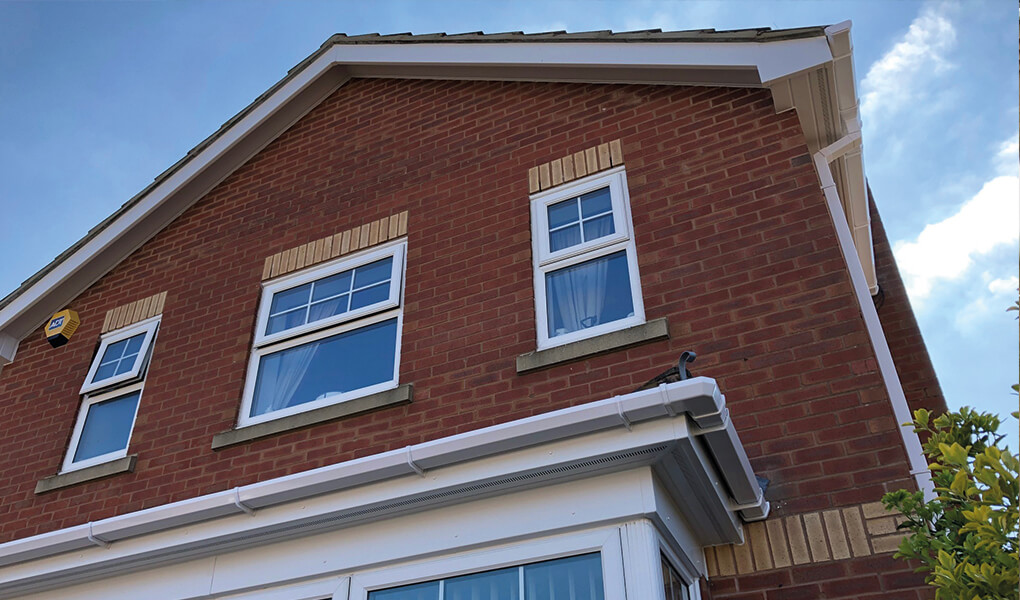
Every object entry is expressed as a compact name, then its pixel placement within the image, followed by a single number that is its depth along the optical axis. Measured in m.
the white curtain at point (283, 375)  7.18
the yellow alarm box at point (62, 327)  8.88
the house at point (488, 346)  4.52
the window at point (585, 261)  6.21
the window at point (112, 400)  7.80
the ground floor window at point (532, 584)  4.19
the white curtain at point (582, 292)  6.28
